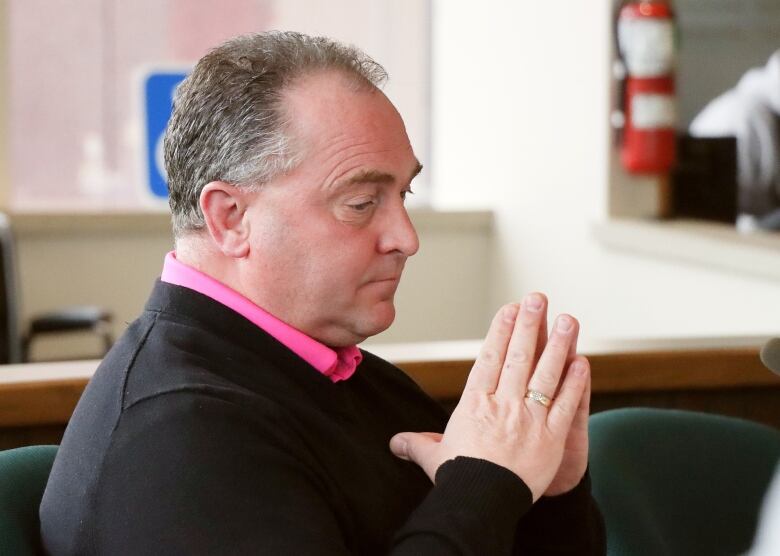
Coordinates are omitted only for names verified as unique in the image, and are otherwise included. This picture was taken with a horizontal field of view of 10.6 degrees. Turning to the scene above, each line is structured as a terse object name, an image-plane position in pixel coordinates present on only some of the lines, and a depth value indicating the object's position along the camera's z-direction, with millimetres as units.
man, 3245
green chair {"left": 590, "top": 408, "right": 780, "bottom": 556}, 3669
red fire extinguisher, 6866
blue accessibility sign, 8130
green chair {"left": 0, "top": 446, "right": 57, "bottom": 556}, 3336
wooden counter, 3904
